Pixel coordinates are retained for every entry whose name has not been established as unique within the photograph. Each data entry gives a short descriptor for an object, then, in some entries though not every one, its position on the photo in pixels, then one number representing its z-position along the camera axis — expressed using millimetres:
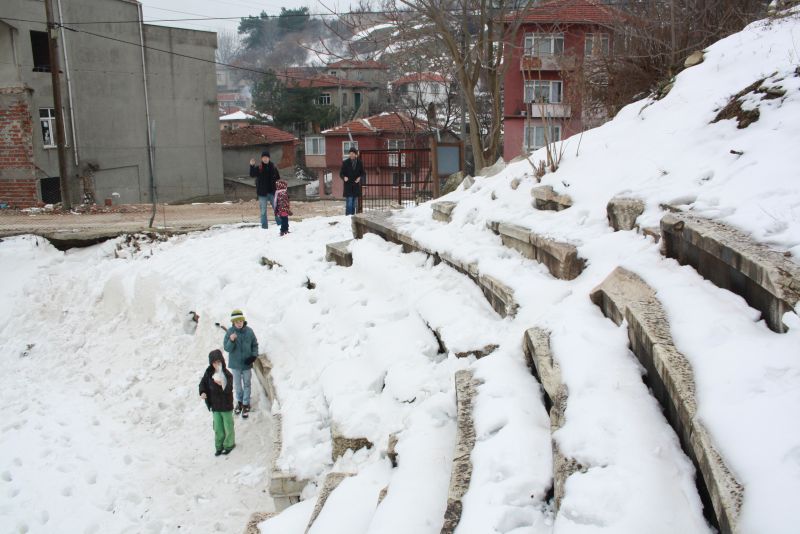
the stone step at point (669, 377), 2723
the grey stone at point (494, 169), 12047
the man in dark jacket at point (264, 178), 13977
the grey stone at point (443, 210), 9484
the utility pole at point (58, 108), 20156
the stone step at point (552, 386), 3350
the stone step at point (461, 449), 3566
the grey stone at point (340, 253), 10422
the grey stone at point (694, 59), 8188
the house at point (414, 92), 33944
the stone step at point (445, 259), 6023
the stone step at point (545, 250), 5793
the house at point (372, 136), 37719
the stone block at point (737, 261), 3406
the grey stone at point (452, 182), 15241
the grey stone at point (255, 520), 5164
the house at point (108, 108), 23922
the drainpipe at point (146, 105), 28734
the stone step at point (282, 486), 5863
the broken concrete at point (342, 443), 5684
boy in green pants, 7684
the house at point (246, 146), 39844
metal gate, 15945
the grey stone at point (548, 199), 7203
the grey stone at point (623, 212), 5820
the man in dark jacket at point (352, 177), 14117
